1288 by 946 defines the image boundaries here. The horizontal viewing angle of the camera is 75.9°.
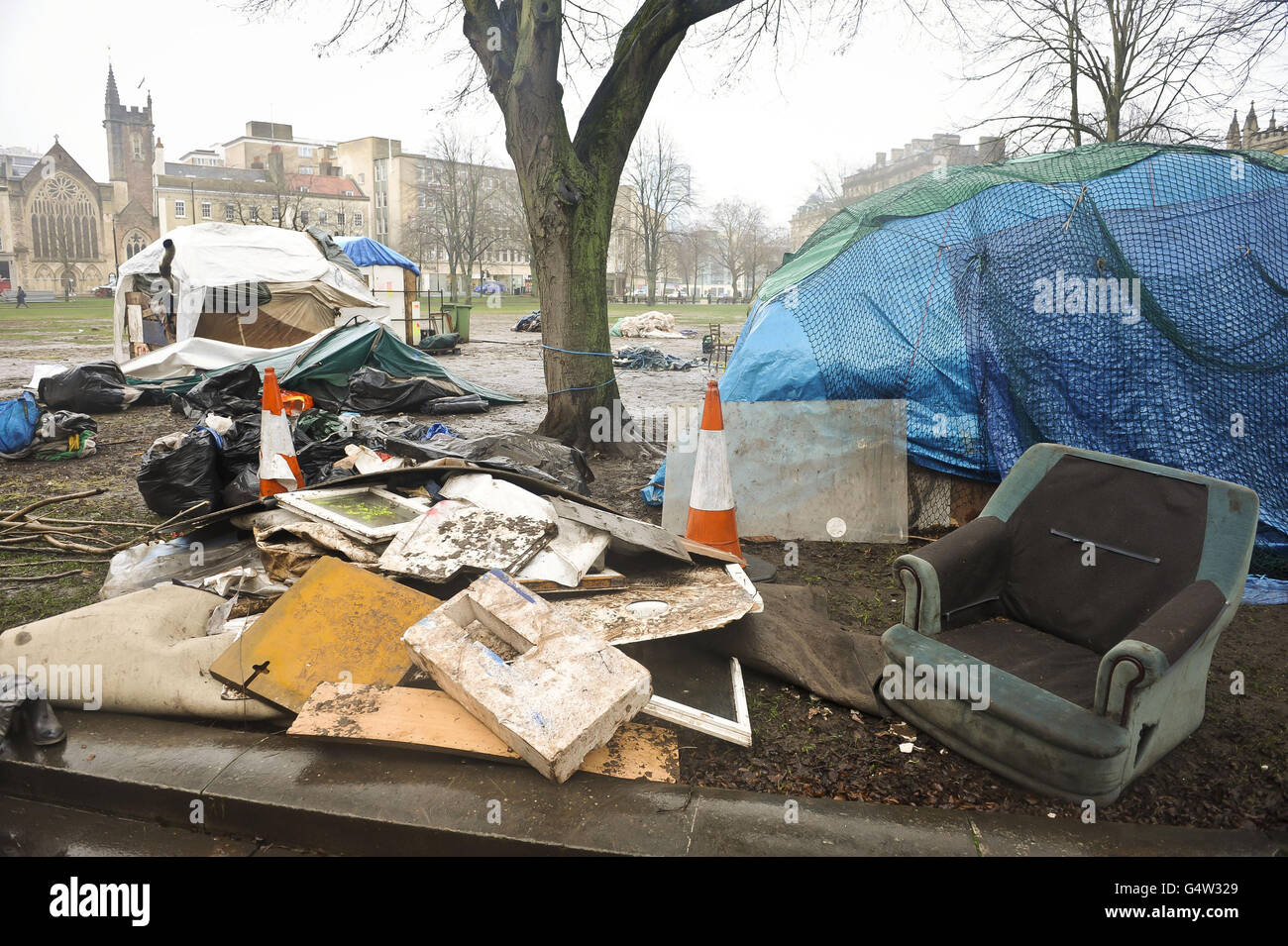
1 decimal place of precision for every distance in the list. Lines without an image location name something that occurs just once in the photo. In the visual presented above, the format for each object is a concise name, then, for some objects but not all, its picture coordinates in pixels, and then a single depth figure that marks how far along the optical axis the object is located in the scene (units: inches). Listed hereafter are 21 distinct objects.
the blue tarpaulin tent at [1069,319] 217.0
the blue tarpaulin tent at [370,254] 920.3
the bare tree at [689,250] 2974.9
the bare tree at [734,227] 3314.5
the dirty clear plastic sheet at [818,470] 233.8
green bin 1018.7
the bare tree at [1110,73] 698.3
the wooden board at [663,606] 142.4
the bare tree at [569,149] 313.6
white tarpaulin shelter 563.5
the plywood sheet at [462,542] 155.9
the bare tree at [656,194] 2613.2
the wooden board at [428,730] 116.1
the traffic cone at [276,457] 218.7
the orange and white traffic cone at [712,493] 198.5
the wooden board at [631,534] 167.6
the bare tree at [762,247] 3203.7
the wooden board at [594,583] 154.5
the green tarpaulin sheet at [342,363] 471.2
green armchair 113.0
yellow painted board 130.2
